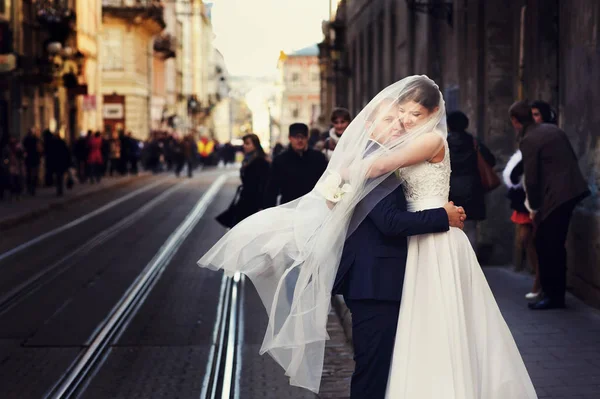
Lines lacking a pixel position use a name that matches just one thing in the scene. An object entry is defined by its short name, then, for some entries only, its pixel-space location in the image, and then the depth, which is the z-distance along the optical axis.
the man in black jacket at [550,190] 9.48
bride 4.96
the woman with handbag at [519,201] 10.65
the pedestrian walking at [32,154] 28.11
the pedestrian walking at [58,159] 28.11
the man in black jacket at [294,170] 9.92
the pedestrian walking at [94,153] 35.81
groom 5.01
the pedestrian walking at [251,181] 12.58
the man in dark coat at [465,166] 10.53
